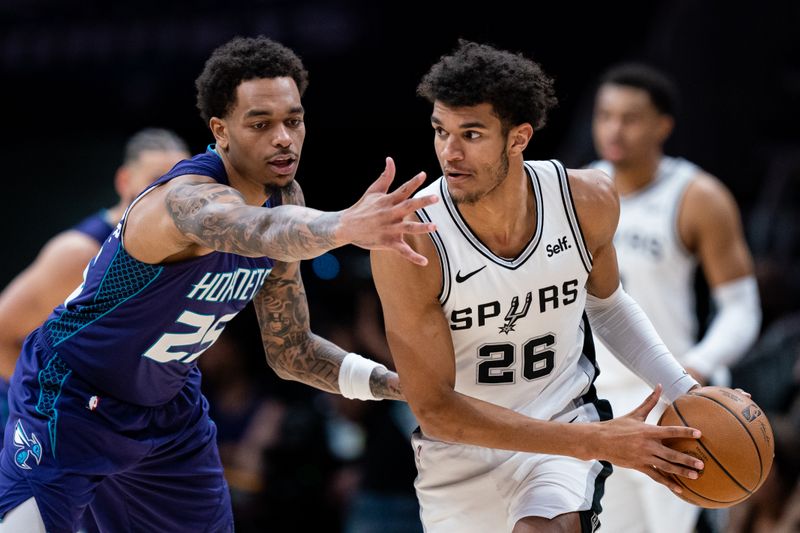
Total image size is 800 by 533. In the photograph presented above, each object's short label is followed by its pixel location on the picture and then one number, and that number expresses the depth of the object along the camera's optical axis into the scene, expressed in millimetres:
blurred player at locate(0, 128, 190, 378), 11133
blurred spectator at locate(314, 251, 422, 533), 14234
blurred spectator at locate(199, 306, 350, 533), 15086
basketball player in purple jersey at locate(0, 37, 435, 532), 7559
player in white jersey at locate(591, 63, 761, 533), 11859
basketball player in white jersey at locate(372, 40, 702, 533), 7500
